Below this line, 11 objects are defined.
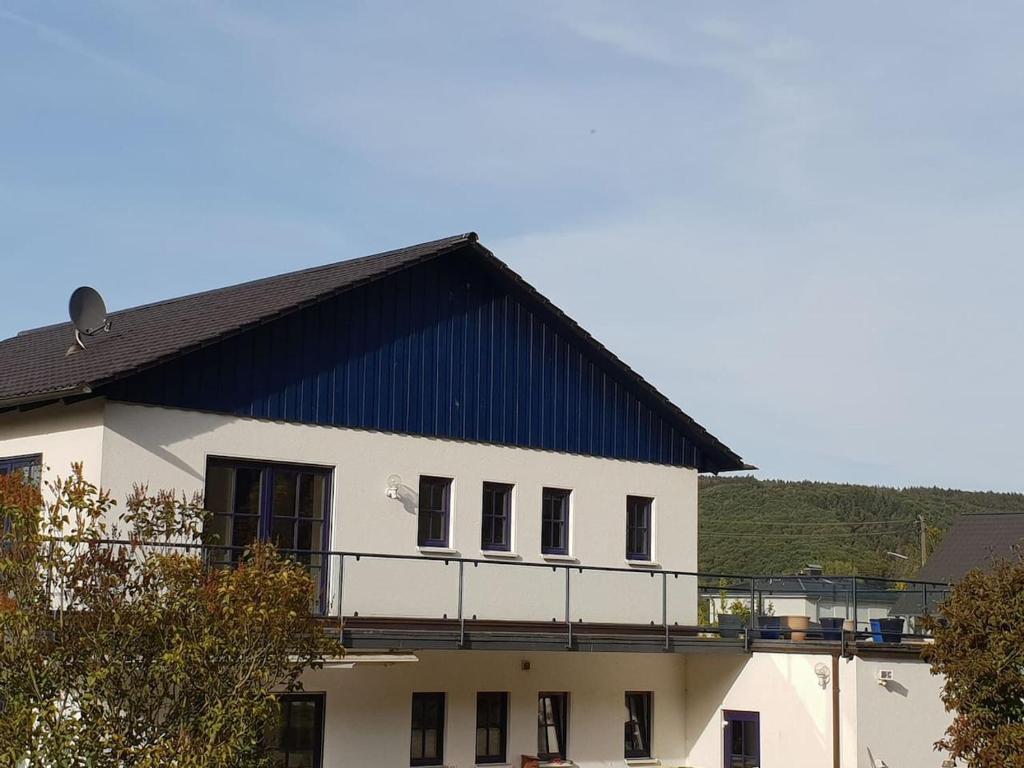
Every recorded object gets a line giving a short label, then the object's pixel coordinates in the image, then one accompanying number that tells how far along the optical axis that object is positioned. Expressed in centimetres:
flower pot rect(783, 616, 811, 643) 2409
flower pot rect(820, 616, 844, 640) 2356
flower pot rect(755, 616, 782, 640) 2441
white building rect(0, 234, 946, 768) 2000
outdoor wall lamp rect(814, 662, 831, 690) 2309
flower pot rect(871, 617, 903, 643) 2412
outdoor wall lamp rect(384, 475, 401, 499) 2178
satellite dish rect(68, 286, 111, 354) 2172
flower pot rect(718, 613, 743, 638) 2447
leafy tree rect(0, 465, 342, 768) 1080
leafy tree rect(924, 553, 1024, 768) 1867
